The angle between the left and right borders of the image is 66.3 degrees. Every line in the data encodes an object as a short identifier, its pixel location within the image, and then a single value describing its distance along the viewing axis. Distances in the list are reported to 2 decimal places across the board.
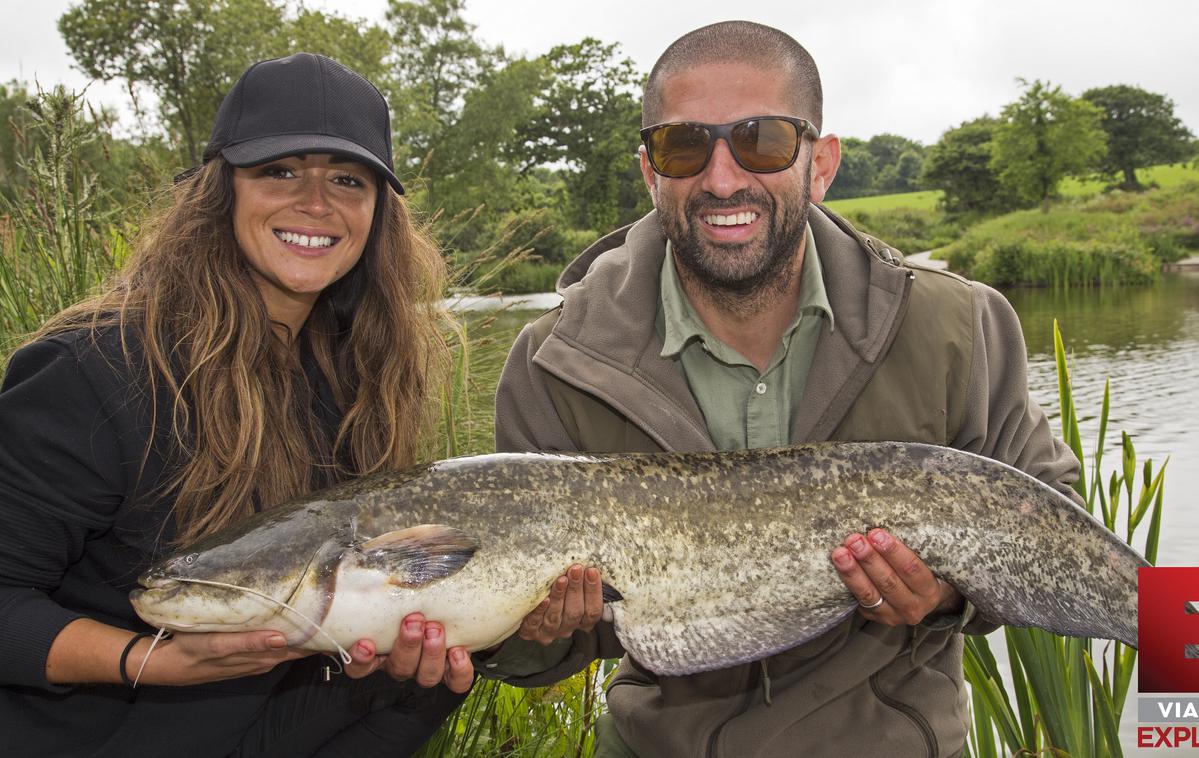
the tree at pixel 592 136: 65.56
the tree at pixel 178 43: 39.22
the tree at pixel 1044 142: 61.31
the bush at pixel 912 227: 54.19
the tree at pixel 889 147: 127.65
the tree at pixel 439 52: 51.00
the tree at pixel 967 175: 71.44
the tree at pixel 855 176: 113.97
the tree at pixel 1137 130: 78.44
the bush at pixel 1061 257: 34.72
